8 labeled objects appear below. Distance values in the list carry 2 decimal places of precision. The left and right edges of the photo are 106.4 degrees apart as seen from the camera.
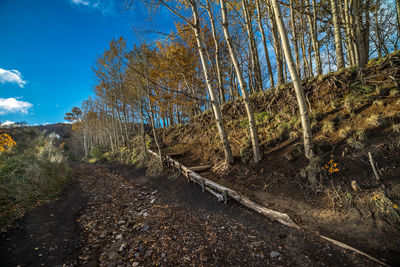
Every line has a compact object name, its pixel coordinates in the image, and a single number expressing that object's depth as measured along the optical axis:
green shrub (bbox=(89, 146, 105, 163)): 19.97
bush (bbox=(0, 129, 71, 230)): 4.77
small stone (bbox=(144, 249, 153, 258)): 2.69
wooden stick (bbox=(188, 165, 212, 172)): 6.63
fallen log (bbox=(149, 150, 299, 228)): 3.12
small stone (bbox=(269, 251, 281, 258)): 2.34
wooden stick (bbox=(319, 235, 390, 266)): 1.93
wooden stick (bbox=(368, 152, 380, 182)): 2.96
